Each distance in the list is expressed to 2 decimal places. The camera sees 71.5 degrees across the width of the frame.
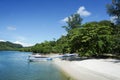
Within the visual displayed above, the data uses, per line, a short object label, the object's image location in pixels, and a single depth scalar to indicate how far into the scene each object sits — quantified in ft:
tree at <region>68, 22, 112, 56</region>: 57.30
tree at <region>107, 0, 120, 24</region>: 49.19
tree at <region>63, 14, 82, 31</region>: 97.63
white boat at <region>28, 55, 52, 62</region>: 72.97
